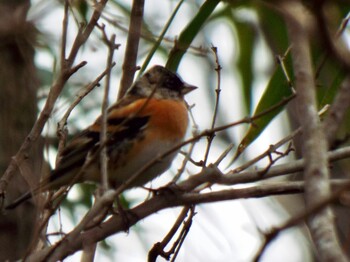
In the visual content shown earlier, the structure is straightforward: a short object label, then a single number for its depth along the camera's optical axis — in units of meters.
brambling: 7.77
